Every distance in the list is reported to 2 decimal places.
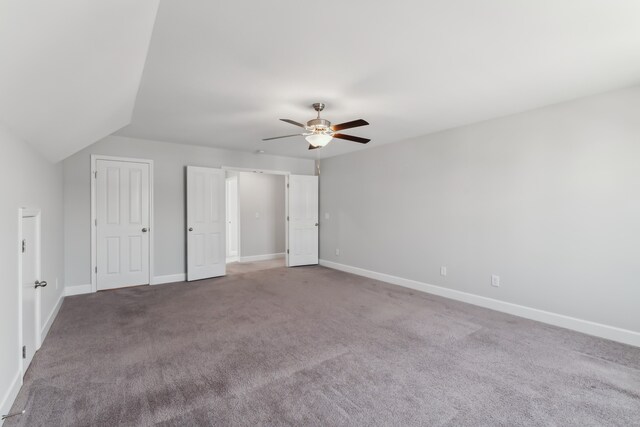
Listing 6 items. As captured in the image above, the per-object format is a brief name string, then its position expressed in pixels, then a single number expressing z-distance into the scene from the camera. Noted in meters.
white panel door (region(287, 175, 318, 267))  6.58
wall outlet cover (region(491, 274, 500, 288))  3.90
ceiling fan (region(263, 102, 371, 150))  3.23
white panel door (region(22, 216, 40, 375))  2.37
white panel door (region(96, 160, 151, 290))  4.66
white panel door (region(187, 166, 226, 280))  5.34
